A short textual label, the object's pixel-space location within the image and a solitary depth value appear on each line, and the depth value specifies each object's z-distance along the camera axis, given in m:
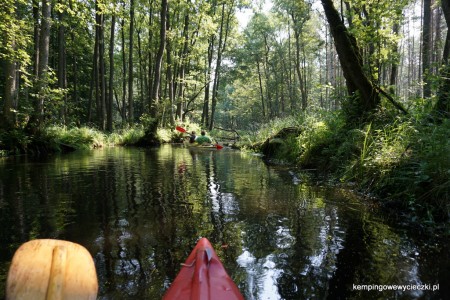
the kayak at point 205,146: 18.59
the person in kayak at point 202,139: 18.84
